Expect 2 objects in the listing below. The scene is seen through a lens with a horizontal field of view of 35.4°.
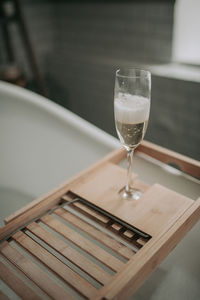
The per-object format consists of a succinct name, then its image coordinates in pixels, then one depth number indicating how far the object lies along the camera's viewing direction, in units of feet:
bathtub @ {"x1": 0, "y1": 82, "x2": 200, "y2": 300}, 2.99
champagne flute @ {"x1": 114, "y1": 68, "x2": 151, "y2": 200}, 2.04
